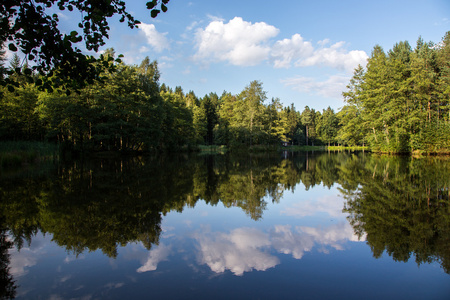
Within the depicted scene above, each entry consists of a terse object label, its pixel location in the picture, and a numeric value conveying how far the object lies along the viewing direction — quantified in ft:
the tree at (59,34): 14.43
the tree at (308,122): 293.84
